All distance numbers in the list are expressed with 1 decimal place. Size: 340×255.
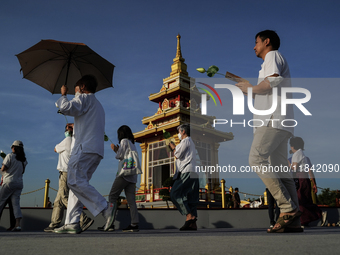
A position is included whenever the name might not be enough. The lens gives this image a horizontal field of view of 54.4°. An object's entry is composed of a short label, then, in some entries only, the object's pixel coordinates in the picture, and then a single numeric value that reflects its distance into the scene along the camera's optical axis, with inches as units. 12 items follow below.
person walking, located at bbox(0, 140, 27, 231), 238.2
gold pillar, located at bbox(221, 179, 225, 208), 403.9
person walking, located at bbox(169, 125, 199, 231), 202.7
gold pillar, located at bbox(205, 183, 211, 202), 787.0
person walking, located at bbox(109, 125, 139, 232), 195.3
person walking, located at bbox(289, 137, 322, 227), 241.9
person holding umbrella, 136.6
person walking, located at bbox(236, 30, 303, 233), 124.9
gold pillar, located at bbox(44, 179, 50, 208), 319.9
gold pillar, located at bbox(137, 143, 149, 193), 882.8
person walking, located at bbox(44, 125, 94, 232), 203.9
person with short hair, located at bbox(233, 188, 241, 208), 631.8
